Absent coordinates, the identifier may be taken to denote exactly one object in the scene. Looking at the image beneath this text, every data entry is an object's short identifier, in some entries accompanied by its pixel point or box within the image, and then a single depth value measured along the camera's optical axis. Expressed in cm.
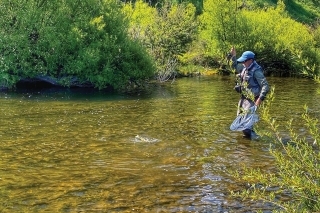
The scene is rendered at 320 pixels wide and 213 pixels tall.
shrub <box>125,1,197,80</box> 3709
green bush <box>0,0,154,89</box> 2755
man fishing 1364
